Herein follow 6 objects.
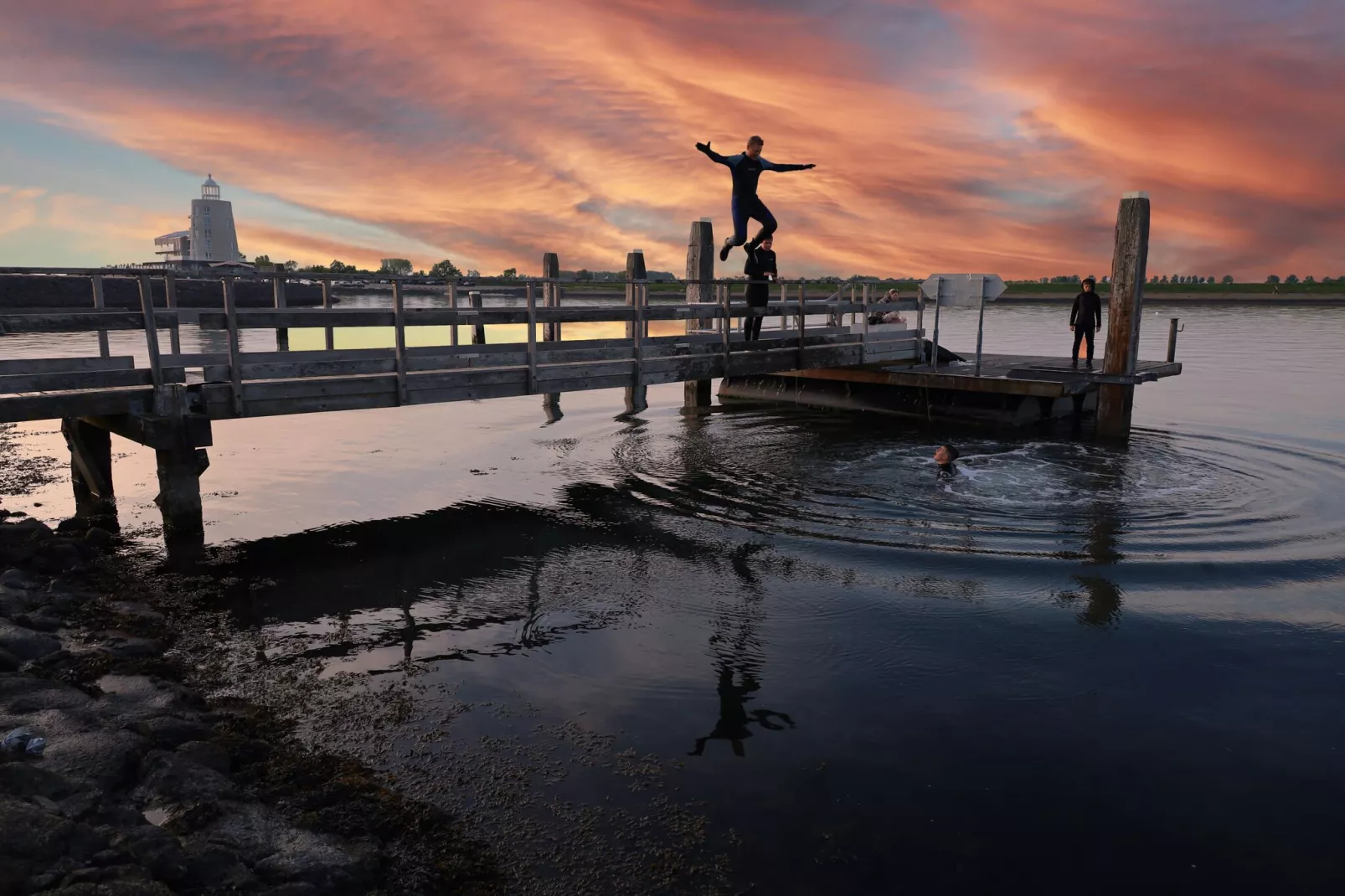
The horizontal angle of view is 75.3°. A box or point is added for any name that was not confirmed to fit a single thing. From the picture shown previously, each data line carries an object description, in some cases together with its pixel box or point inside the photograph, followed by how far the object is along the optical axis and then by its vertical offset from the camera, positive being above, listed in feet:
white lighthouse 495.82 +38.80
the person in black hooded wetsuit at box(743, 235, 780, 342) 48.26 +1.57
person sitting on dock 76.38 -1.05
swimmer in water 41.11 -7.17
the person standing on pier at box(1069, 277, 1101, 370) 52.65 -0.41
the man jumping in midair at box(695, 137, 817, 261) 44.06 +5.96
